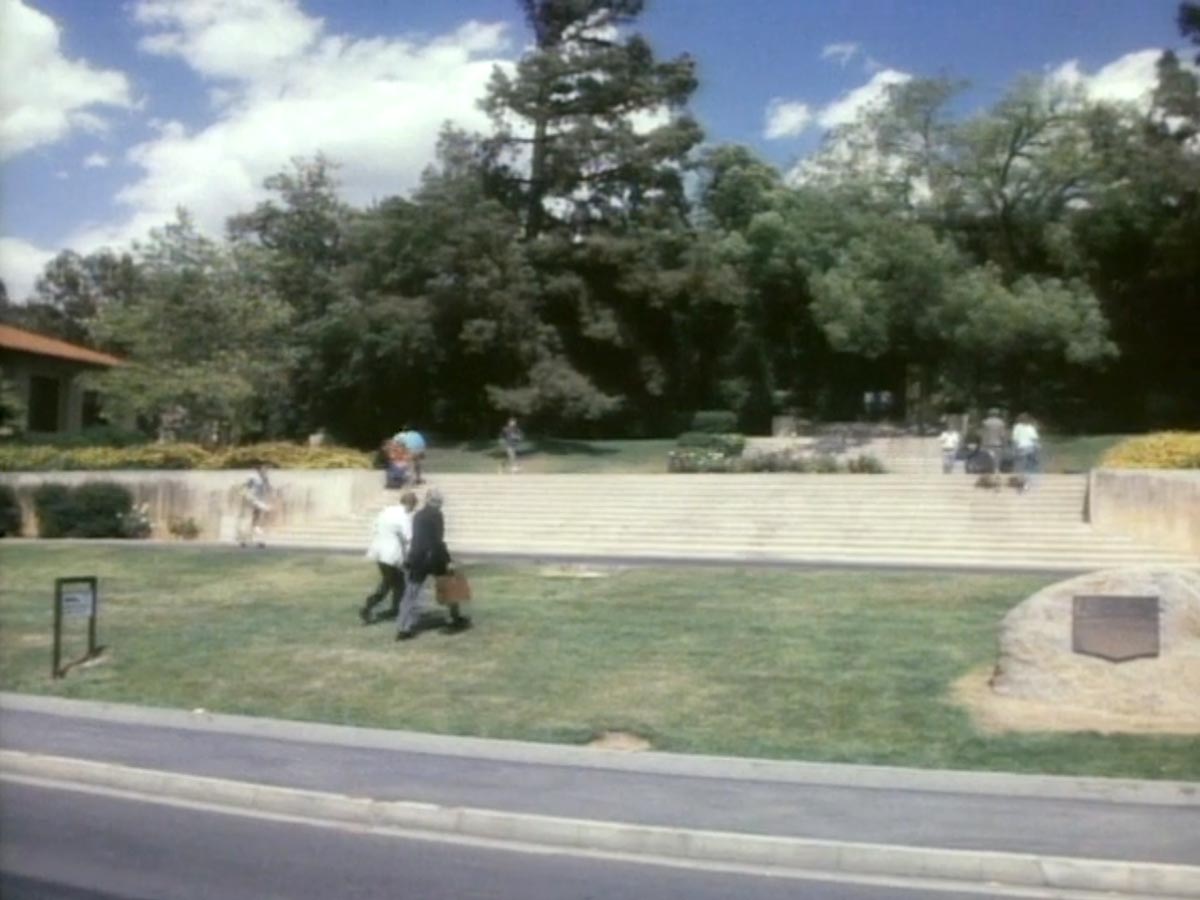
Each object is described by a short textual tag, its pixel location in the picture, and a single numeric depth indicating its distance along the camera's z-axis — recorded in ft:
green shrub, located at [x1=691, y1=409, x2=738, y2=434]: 153.38
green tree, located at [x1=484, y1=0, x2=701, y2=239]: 126.52
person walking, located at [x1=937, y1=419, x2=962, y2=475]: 119.55
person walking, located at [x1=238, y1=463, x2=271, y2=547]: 96.94
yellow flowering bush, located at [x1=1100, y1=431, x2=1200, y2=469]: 90.07
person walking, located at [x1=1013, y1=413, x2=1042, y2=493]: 108.17
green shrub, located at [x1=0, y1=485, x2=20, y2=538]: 103.09
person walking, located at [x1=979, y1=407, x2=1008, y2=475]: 109.09
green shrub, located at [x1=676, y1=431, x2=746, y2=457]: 132.46
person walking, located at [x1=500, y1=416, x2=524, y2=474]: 120.26
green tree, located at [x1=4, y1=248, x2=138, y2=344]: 203.62
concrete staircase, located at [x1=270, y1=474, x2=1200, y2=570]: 85.05
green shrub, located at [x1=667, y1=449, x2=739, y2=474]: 121.19
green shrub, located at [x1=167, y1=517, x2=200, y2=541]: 105.91
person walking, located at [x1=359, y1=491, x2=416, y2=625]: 60.03
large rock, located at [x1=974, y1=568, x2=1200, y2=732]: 43.24
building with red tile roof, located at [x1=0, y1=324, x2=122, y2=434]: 136.26
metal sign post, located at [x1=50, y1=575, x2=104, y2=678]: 54.54
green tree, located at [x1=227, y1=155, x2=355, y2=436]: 125.90
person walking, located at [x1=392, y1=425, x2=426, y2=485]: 102.89
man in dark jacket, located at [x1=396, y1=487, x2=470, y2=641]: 56.59
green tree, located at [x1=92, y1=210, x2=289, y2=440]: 134.07
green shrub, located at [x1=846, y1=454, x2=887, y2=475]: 115.96
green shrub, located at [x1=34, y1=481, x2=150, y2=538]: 102.53
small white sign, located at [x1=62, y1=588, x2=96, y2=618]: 55.31
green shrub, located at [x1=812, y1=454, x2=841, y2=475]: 117.43
